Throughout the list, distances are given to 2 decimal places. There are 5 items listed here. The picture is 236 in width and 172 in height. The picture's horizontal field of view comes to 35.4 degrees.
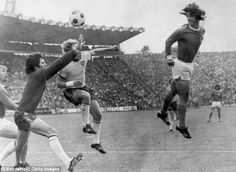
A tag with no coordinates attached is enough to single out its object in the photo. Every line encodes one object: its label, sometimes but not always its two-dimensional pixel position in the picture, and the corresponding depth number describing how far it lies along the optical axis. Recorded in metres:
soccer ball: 6.97
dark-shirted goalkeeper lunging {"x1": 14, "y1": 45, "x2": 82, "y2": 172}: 6.17
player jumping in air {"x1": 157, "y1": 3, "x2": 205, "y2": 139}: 6.34
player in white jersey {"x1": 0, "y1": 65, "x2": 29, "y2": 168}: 6.85
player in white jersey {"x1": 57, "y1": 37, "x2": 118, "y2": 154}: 7.28
